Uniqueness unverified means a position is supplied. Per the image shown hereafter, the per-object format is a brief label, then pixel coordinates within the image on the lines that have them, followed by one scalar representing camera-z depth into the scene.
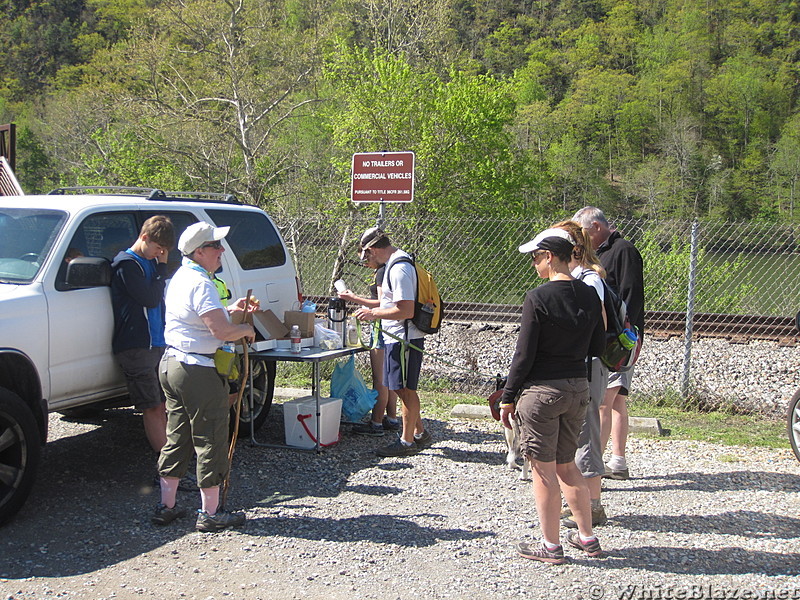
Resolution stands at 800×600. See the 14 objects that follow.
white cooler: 6.39
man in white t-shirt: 6.01
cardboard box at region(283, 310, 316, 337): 6.56
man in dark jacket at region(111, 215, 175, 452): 5.13
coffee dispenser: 6.82
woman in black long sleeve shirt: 3.91
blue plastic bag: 7.12
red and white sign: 8.27
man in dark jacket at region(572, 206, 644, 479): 5.29
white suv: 4.57
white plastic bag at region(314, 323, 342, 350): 6.81
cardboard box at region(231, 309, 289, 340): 6.48
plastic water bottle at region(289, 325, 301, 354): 6.47
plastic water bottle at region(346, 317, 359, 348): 6.94
